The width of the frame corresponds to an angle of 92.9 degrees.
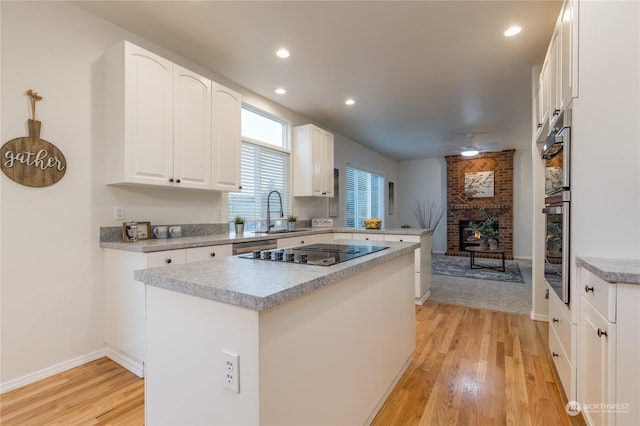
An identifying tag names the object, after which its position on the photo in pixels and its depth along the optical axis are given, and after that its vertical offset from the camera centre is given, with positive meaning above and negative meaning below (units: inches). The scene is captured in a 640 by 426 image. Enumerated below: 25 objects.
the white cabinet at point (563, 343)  64.6 -32.3
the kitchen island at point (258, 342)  36.1 -18.3
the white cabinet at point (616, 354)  48.5 -24.0
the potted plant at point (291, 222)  169.8 -6.6
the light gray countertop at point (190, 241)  83.3 -10.1
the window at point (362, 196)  255.0 +13.3
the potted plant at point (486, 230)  234.4 -18.1
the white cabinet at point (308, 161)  175.6 +29.1
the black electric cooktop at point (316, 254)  54.9 -9.1
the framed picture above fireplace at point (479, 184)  302.0 +25.6
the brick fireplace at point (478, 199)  294.7 +11.3
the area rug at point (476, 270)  203.9 -45.4
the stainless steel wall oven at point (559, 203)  66.5 +1.5
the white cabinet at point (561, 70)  65.1 +35.4
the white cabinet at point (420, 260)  145.7 -24.6
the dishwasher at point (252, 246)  108.9 -13.6
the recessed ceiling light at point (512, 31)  99.4 +59.3
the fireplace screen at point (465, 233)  308.5 -24.0
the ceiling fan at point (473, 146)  234.5 +56.8
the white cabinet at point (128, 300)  83.4 -25.9
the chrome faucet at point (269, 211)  151.4 -0.4
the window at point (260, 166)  148.9 +23.3
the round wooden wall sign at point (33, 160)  77.0 +13.5
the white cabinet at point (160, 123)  90.1 +28.7
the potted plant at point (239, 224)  133.1 -6.0
